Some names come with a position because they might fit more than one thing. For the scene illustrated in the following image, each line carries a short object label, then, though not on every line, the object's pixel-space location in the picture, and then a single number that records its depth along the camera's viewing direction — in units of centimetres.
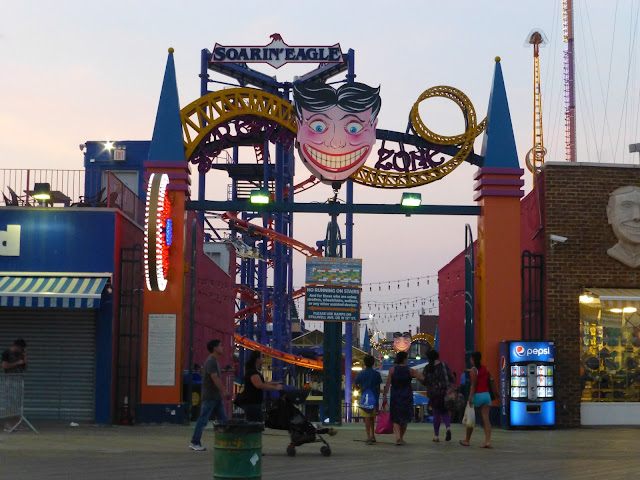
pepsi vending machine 2283
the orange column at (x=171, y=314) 2342
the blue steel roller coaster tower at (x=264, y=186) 2594
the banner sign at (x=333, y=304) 2417
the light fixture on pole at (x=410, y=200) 2473
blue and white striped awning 2116
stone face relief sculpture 2422
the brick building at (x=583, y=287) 2406
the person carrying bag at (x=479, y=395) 1781
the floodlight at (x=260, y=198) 2438
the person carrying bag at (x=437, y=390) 1897
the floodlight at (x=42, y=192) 2398
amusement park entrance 2461
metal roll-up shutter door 2258
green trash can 948
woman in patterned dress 1811
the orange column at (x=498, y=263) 2409
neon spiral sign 2181
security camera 2395
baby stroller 1552
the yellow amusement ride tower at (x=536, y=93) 6256
